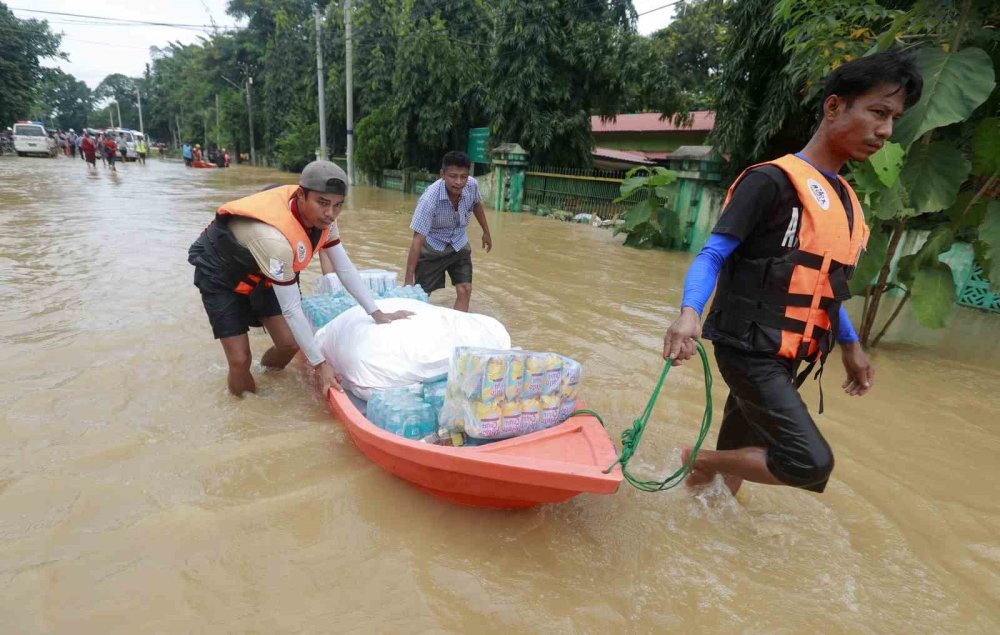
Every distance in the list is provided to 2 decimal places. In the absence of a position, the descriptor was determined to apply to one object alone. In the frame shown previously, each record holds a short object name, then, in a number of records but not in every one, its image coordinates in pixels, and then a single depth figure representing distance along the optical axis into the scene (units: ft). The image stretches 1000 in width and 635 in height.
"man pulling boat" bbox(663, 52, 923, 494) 5.97
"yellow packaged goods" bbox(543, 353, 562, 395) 7.88
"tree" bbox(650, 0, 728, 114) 65.57
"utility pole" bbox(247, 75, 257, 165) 109.55
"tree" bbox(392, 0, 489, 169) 55.42
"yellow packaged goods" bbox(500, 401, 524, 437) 7.61
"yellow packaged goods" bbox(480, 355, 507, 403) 7.47
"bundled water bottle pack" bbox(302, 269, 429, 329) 12.61
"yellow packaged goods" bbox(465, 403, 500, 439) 7.48
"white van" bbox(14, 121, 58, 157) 88.99
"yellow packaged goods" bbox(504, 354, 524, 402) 7.59
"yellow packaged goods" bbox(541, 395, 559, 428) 7.88
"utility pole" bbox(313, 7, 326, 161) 66.28
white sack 9.14
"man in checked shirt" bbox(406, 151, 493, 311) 14.93
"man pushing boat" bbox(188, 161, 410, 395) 9.21
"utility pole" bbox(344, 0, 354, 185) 61.00
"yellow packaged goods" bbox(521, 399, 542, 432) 7.73
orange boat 6.48
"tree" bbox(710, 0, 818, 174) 27.14
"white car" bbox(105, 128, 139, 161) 106.01
